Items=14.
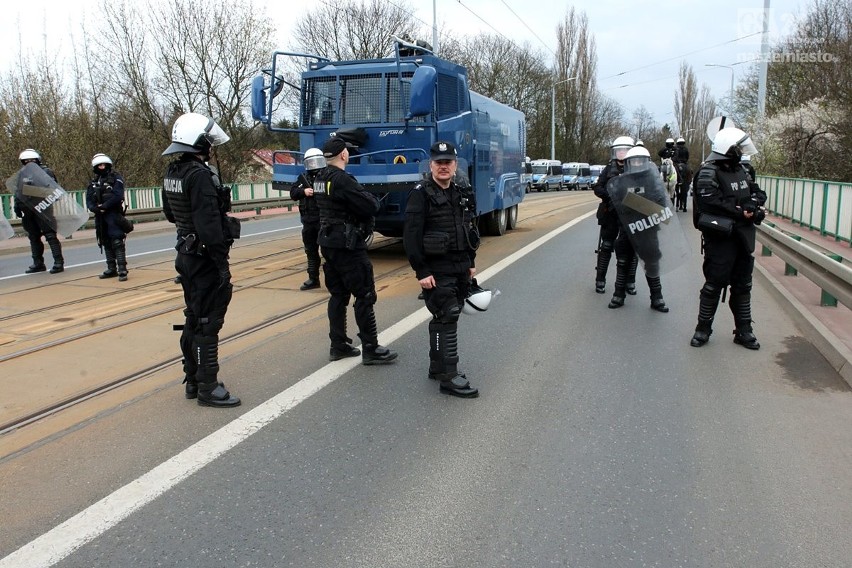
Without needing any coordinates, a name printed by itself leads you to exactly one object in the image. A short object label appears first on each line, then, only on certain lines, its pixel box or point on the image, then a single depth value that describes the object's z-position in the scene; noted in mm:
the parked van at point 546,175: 50438
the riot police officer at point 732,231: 5809
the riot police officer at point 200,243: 4427
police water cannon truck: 10344
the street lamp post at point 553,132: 54797
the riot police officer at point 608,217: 7707
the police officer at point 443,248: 4781
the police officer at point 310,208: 8250
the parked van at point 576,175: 52125
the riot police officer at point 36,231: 10336
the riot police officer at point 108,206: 9602
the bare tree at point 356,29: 42250
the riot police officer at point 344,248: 5293
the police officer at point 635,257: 7121
